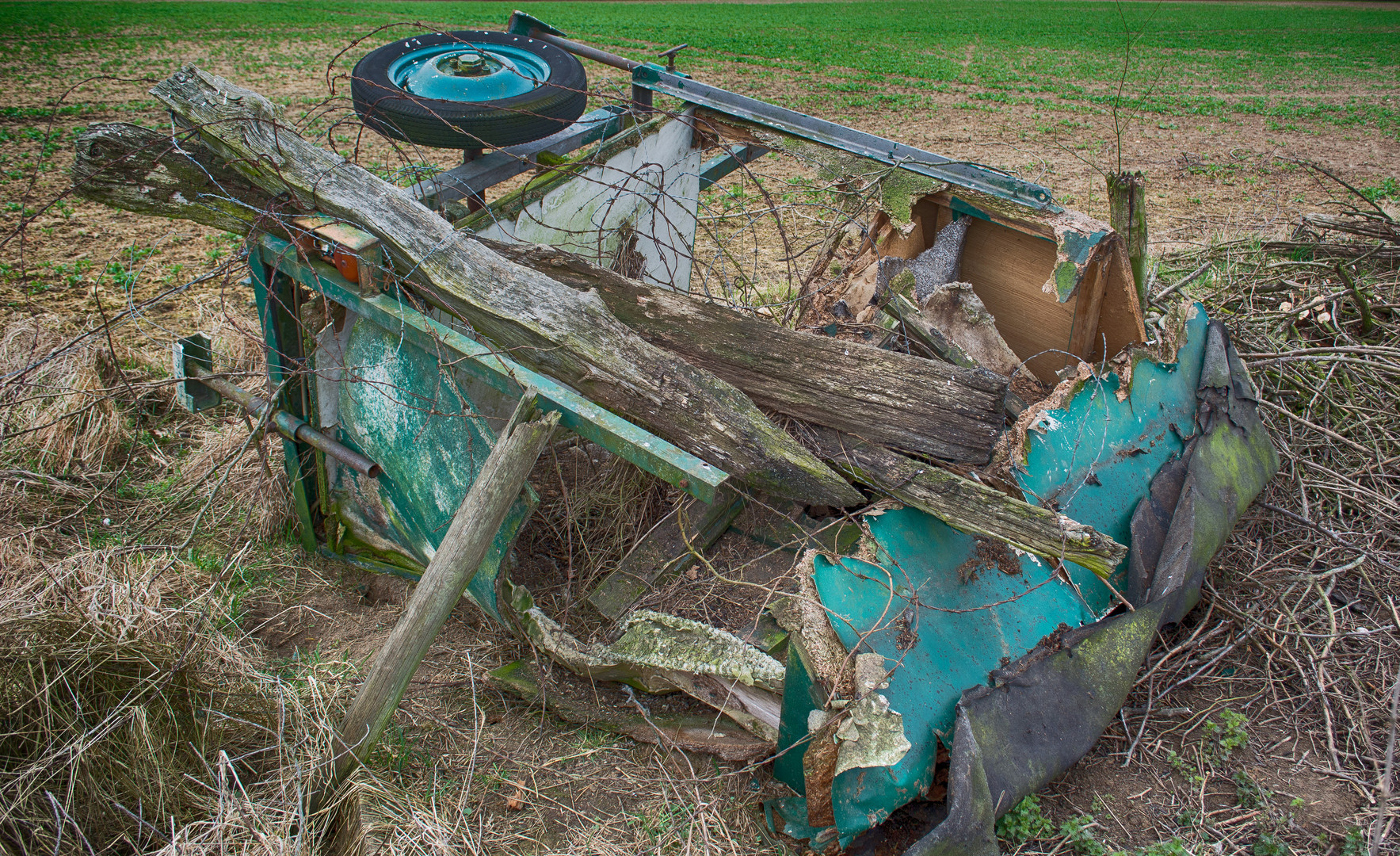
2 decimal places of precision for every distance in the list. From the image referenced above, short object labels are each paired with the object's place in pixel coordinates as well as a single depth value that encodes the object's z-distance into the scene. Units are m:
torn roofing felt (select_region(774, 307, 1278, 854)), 1.99
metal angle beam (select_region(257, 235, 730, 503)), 1.92
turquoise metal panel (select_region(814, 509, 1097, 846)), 1.99
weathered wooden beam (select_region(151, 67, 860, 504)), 2.15
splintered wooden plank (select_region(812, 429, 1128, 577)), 1.99
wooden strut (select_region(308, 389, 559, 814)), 2.06
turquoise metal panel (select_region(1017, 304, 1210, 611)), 2.61
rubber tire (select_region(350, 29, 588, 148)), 3.20
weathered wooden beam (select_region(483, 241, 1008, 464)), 2.28
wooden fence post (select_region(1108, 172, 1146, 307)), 2.94
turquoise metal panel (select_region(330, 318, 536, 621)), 2.51
